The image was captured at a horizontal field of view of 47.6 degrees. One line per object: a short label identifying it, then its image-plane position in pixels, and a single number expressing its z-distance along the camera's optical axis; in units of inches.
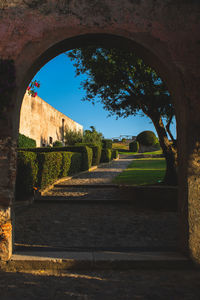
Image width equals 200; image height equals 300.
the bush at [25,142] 604.1
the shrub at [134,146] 1552.7
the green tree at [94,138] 989.2
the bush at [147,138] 1537.9
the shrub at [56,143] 967.7
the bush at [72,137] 1008.8
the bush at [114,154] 1067.5
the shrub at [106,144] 1088.2
